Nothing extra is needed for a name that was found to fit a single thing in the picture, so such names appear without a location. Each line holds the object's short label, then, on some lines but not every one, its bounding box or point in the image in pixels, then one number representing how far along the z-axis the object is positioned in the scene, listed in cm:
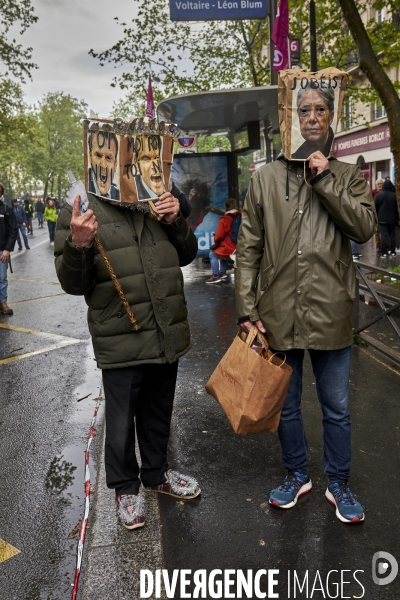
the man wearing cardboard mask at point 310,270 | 290
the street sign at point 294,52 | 1188
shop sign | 3164
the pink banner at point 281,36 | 942
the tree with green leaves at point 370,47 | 960
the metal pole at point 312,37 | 1267
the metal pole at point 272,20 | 1066
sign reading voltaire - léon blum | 877
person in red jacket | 1102
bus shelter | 941
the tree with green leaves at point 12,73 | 2512
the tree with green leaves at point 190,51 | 2109
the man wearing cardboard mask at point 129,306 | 287
